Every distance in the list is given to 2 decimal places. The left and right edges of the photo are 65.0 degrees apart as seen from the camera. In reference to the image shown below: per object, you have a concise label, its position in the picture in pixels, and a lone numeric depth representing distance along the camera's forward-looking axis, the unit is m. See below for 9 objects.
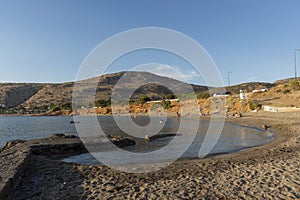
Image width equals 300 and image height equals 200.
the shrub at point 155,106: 89.30
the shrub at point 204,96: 79.44
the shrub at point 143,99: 100.48
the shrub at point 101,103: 106.72
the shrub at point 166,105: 85.78
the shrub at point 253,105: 52.81
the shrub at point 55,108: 105.56
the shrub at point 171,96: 102.64
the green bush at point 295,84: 57.65
